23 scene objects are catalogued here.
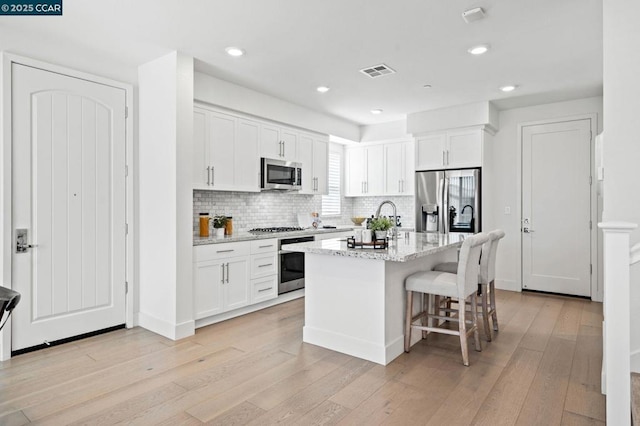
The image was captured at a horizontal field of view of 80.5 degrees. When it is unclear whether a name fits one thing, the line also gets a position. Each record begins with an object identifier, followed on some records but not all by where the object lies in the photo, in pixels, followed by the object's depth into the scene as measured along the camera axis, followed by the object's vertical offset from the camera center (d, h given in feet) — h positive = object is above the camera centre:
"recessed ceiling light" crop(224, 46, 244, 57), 11.23 +4.82
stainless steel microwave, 15.78 +1.58
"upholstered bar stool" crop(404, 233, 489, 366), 9.41 -1.95
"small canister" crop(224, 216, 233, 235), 14.62 -0.64
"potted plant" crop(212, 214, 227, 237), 13.97 -0.50
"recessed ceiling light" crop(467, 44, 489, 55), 10.98 +4.78
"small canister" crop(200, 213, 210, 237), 13.97 -0.61
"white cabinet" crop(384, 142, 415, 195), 20.20 +2.32
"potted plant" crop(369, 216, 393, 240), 10.32 -0.42
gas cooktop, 16.16 -0.83
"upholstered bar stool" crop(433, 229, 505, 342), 11.06 -1.86
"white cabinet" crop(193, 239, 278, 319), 12.39 -2.31
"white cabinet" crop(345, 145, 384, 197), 21.34 +2.31
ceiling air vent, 12.73 +4.85
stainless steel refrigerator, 17.44 +0.48
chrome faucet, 12.02 -0.73
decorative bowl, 12.33 -0.30
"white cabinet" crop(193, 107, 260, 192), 13.46 +2.24
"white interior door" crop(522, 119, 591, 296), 16.43 +0.17
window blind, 21.74 +1.40
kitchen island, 9.53 -2.27
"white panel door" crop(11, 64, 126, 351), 10.16 +0.18
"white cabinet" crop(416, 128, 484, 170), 17.39 +2.94
